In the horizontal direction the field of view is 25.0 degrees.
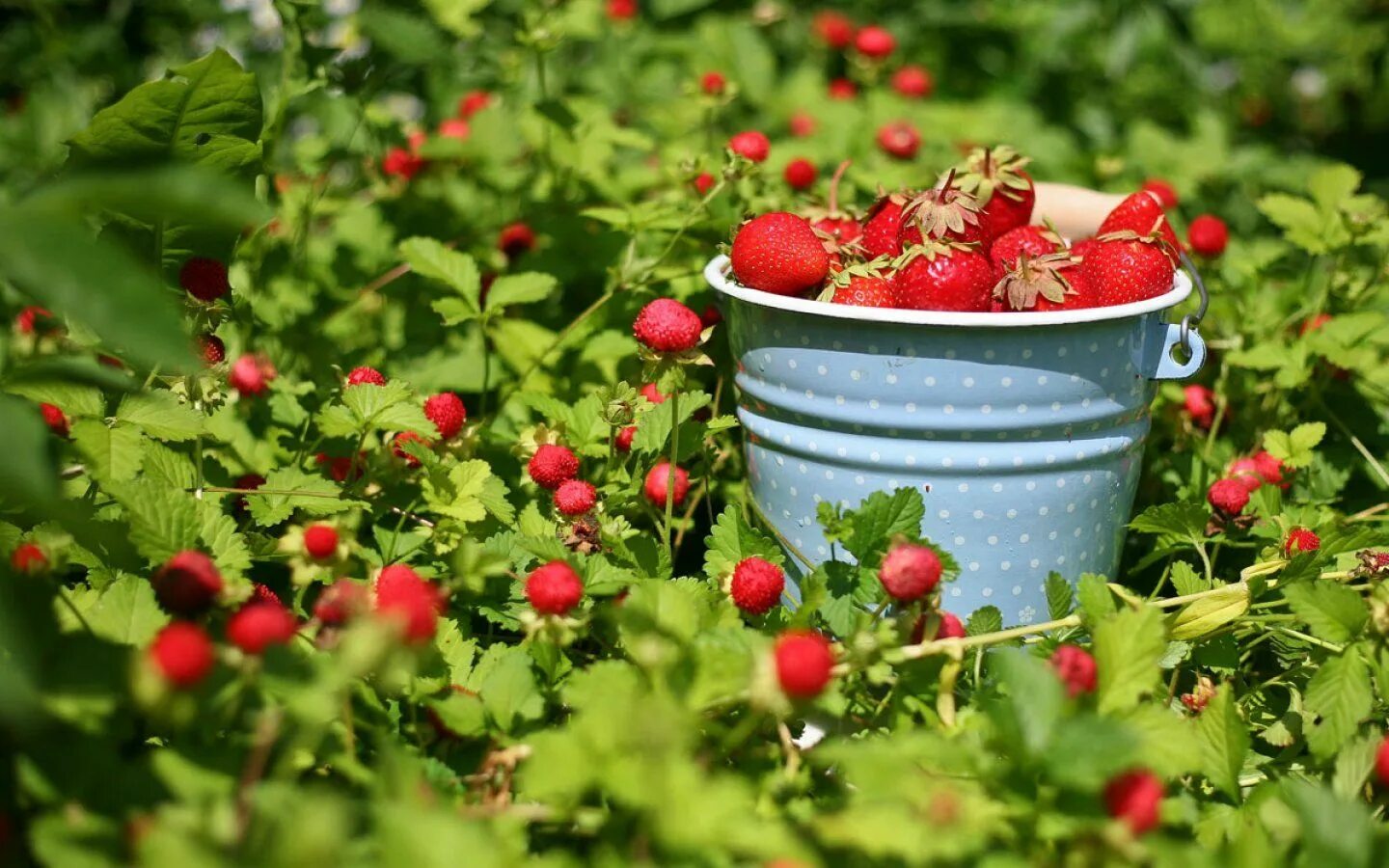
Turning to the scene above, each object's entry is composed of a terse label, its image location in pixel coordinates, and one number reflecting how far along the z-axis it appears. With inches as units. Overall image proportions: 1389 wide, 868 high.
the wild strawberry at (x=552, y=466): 35.3
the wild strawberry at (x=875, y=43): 47.3
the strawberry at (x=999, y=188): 36.8
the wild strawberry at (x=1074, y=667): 31.7
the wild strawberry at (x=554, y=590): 32.7
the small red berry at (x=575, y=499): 34.9
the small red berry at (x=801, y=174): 41.0
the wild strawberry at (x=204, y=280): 35.4
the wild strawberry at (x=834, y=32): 55.7
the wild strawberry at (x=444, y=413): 36.0
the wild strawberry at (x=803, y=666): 30.4
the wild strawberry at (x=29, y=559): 31.6
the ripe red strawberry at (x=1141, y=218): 36.3
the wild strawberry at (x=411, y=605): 30.4
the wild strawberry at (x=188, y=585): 31.4
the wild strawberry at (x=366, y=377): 35.7
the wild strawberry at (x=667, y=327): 34.7
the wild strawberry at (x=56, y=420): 36.5
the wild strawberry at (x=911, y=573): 32.2
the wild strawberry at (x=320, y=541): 32.4
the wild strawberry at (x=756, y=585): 33.7
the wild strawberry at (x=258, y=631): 30.5
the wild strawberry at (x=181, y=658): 29.7
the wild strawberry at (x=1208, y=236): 40.4
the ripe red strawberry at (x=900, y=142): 44.5
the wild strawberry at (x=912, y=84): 52.3
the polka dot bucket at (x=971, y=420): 34.3
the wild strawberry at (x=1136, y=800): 30.6
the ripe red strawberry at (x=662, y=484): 36.4
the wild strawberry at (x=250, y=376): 37.7
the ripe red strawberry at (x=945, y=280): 34.8
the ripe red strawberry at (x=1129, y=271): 35.2
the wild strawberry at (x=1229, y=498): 36.5
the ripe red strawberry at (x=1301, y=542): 35.2
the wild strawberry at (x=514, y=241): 42.1
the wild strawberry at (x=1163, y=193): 42.2
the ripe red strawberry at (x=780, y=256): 35.2
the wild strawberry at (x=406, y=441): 36.0
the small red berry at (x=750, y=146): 39.2
